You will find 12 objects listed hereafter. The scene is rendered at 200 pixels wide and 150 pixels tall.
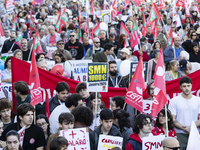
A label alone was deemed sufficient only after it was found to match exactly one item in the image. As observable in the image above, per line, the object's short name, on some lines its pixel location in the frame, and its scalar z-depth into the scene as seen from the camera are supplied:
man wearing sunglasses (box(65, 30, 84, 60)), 22.20
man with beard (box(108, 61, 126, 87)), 15.84
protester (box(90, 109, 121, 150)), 10.24
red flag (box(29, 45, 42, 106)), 12.33
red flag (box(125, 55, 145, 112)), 12.23
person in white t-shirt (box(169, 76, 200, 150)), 12.37
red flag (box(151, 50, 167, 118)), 11.53
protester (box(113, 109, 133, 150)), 11.19
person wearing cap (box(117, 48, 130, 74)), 18.47
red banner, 15.42
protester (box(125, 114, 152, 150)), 10.00
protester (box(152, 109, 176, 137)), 11.69
